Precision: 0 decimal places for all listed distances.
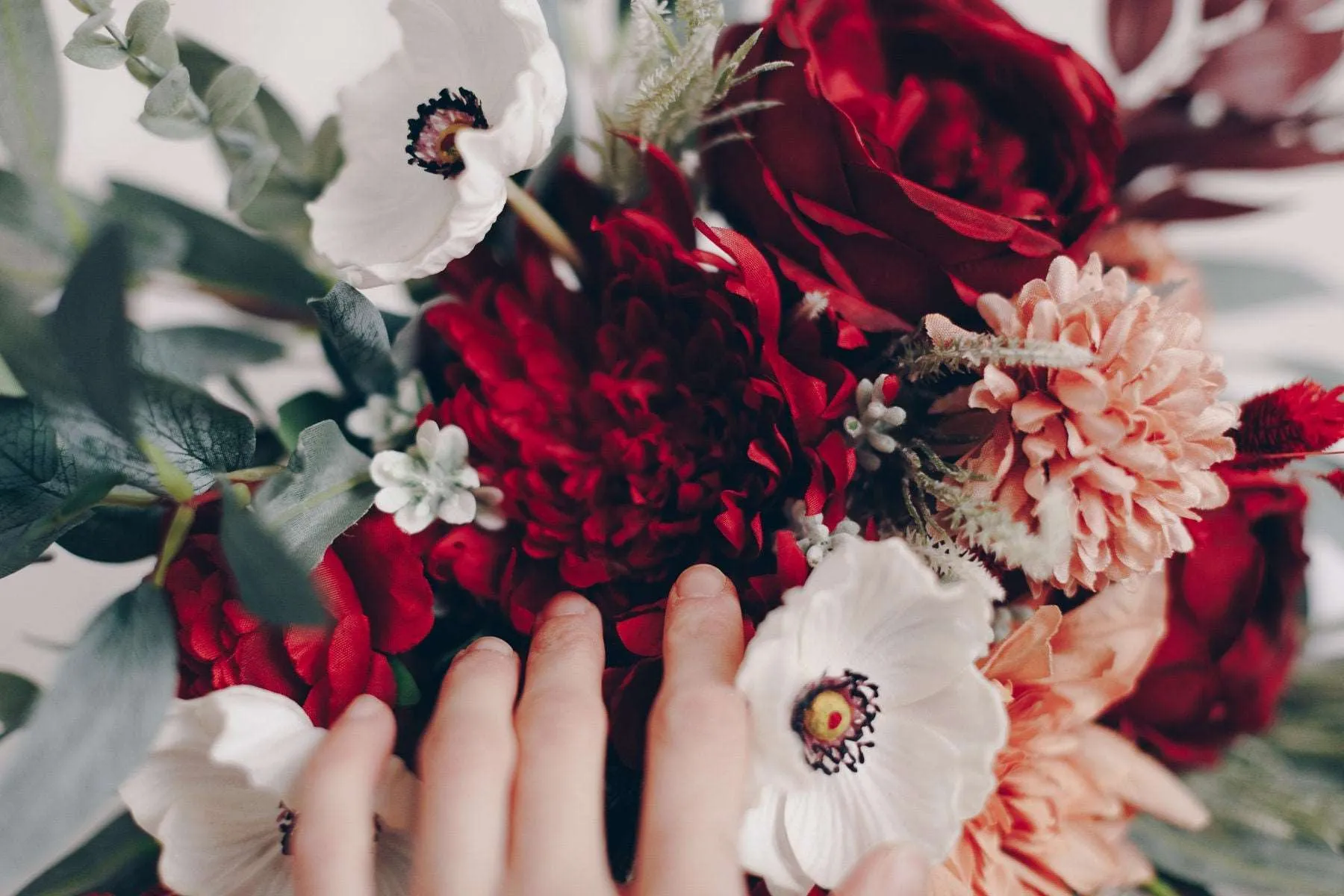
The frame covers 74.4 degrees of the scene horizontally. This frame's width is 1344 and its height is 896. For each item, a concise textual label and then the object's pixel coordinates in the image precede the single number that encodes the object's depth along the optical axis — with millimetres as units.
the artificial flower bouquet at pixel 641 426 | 264
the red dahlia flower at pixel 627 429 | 296
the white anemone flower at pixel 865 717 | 260
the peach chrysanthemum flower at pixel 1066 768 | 313
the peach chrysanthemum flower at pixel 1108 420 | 263
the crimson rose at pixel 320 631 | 286
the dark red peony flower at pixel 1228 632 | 385
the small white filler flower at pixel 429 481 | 302
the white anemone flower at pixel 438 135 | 265
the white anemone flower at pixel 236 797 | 267
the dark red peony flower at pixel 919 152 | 292
